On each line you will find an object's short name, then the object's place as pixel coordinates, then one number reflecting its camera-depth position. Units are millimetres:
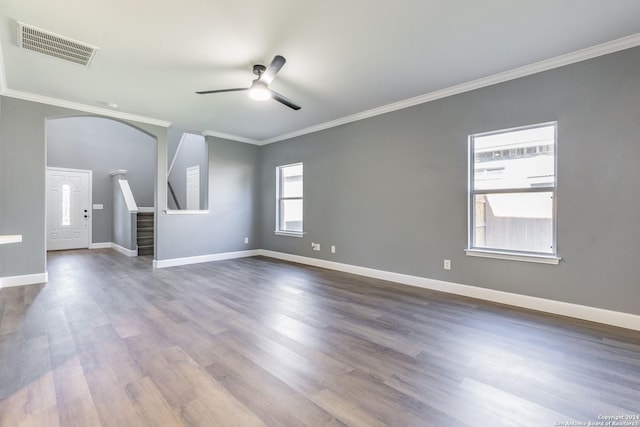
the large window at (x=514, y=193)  3094
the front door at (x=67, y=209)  7270
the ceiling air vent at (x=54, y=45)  2520
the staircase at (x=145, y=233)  6742
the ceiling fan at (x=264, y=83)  2740
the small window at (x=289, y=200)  5887
